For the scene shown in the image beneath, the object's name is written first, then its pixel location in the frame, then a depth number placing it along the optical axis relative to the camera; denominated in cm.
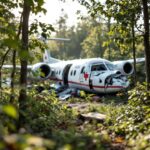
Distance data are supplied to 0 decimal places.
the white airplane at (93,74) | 1844
